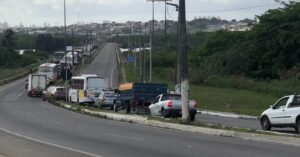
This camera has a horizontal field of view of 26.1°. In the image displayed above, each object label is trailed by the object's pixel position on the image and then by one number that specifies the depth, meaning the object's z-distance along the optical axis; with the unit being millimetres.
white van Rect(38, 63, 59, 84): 93475
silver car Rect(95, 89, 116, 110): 53375
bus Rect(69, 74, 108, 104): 58781
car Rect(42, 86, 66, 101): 71812
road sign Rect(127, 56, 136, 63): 104975
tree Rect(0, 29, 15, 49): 185788
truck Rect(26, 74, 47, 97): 81000
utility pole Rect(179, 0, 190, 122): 31078
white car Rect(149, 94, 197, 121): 38031
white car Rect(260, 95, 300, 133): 26053
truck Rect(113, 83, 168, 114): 45062
